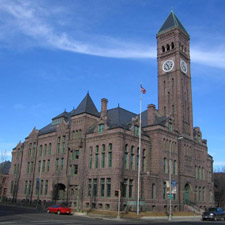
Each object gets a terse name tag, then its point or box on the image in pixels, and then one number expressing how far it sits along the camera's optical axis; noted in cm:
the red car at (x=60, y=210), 3778
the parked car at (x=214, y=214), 3781
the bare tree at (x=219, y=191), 9200
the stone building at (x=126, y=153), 4609
